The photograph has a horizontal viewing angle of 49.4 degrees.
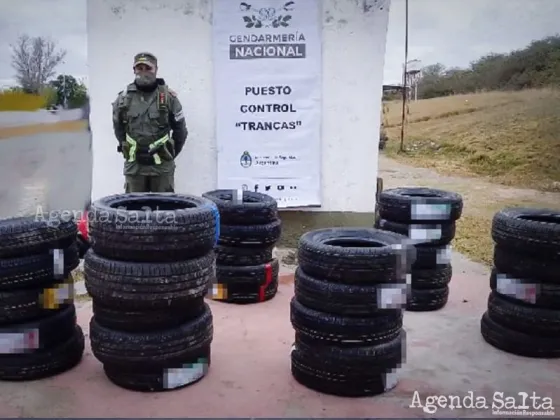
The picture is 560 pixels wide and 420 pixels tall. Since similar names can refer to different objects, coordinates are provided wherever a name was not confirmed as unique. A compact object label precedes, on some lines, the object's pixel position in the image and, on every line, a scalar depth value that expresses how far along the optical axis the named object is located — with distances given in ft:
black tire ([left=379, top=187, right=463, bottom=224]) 18.78
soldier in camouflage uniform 21.07
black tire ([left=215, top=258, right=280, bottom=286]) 19.43
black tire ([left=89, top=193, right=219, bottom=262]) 12.65
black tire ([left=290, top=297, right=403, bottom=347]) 13.01
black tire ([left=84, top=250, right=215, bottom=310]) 12.69
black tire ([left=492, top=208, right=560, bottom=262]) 15.14
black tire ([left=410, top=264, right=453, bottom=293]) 19.04
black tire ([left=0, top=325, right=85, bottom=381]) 13.74
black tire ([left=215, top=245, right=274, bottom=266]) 19.42
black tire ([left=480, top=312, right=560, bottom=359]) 15.51
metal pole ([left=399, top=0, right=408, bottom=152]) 87.16
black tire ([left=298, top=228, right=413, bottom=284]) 12.86
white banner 23.07
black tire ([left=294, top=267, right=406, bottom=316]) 12.88
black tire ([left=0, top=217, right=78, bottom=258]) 13.38
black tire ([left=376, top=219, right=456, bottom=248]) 18.95
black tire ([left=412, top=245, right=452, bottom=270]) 19.03
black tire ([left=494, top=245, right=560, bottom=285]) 15.30
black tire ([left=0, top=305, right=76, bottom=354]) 13.66
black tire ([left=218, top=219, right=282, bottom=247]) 19.25
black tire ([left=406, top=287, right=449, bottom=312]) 19.02
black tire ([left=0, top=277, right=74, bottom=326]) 13.48
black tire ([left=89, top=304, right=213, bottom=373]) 13.10
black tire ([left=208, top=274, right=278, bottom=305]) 19.51
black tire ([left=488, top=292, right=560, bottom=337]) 15.43
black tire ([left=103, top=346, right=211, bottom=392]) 13.26
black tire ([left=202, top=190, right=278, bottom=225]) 19.16
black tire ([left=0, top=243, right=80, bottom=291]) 13.39
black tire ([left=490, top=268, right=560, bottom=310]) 15.43
